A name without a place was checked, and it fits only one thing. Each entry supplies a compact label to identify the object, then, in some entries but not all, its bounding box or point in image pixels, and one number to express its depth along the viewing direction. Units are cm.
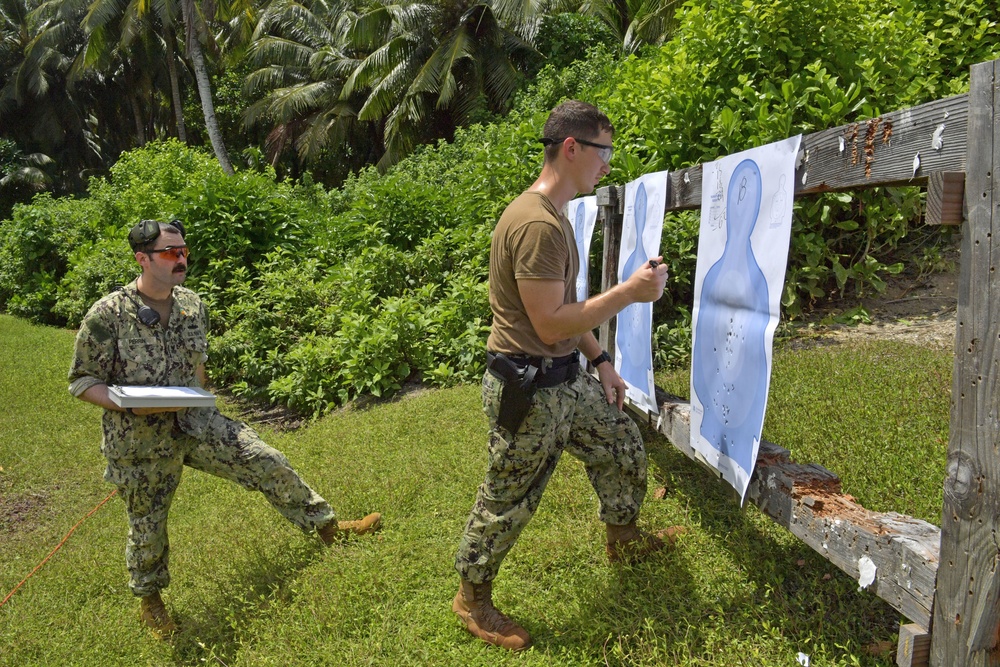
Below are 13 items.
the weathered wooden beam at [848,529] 213
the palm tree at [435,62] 1942
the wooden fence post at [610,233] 473
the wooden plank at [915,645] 208
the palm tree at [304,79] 2466
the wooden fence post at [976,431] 184
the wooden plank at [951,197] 192
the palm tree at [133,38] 2731
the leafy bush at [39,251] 1609
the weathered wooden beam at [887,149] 195
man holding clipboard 369
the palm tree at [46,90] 3388
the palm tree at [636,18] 1502
